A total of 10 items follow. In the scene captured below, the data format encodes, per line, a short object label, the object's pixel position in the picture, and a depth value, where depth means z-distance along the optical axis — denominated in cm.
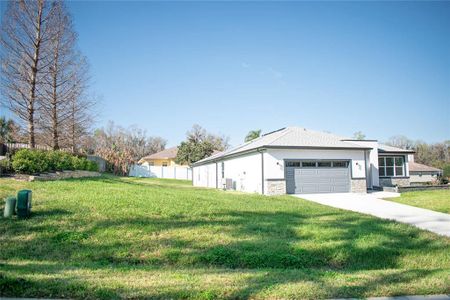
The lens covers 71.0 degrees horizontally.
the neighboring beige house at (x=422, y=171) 4194
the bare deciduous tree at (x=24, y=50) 1697
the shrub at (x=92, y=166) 2091
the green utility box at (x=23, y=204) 796
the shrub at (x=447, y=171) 3709
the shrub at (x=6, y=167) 1315
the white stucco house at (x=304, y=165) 1919
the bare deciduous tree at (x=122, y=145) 4041
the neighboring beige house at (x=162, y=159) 5672
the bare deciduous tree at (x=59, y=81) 1842
